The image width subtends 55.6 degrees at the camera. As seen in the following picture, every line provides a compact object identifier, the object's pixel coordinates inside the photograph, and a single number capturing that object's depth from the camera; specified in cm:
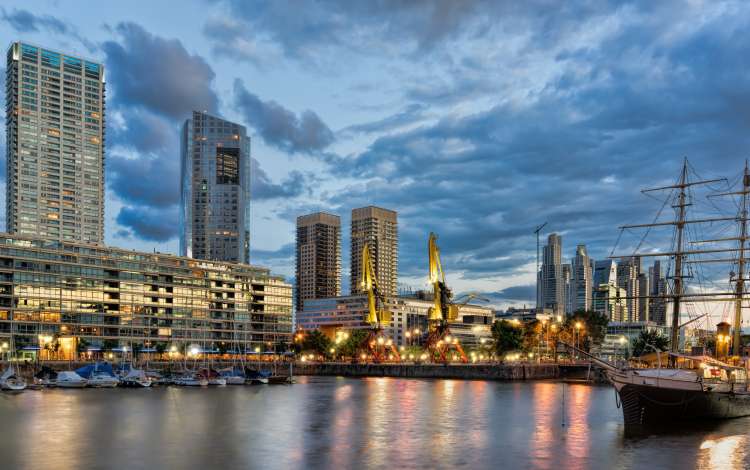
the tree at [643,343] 19550
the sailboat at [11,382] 12119
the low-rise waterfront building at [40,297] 18438
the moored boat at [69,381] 13188
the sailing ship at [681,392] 6625
